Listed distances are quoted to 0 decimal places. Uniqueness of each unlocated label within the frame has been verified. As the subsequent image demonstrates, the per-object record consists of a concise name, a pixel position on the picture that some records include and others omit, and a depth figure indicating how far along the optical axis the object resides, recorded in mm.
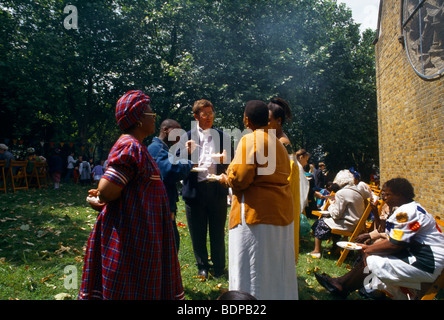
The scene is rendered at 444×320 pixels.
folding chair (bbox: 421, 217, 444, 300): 2967
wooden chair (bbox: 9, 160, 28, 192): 11772
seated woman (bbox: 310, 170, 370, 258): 5340
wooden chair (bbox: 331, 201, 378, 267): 4961
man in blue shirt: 3139
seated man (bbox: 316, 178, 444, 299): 2980
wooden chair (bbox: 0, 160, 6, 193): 11134
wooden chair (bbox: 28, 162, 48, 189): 13281
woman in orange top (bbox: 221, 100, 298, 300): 2484
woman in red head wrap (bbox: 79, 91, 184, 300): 1947
